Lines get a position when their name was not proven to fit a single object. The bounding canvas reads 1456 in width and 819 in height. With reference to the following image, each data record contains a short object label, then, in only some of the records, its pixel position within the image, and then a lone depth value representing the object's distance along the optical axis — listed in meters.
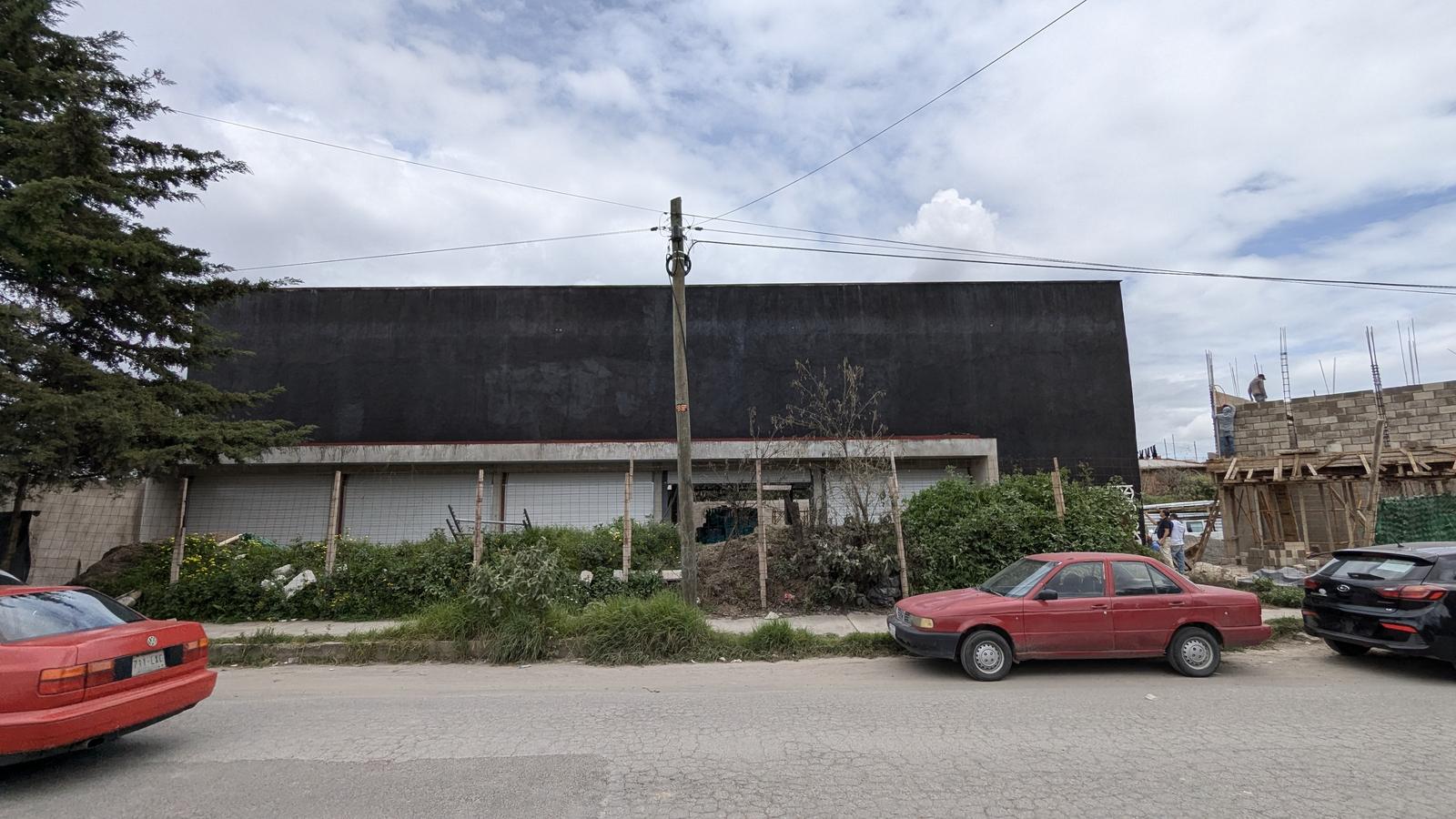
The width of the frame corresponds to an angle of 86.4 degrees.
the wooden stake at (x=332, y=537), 12.32
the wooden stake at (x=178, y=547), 12.68
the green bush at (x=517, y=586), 10.12
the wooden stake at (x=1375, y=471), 14.68
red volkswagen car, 4.85
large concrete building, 21.64
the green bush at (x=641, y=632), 9.77
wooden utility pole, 11.44
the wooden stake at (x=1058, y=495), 12.84
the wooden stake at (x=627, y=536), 12.30
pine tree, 10.61
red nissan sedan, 8.41
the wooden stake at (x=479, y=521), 12.28
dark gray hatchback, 8.16
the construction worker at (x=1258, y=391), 23.48
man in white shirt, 16.16
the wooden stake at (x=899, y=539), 12.23
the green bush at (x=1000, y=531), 12.62
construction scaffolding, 15.74
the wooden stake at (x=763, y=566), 12.38
